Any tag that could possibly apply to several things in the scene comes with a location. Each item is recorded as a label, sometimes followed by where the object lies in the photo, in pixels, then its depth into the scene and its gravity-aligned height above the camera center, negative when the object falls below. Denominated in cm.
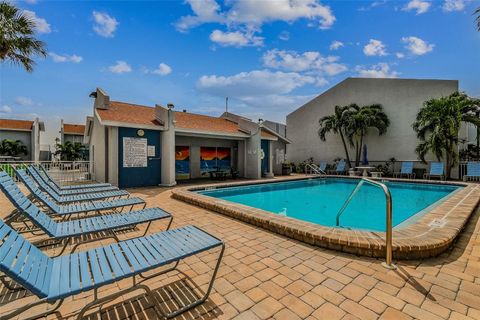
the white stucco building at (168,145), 1084 +69
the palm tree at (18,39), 1030 +557
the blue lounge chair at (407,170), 1559 -89
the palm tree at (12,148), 2480 +98
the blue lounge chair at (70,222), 318 -104
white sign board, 1084 +22
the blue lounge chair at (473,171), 1304 -80
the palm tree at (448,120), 1308 +214
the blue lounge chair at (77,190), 640 -99
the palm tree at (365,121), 1670 +264
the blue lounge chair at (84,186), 722 -95
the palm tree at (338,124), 1756 +261
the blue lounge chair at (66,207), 425 -101
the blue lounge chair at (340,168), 1797 -86
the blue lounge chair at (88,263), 173 -101
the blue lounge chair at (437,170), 1406 -82
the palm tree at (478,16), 741 +464
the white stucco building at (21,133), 2684 +287
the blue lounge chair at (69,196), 546 -100
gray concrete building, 1625 +381
